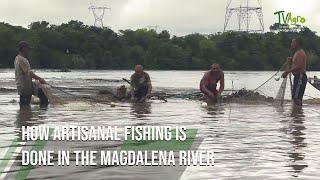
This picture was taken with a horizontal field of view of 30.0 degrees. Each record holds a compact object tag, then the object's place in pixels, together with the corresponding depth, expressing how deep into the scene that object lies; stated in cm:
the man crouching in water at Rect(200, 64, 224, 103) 2125
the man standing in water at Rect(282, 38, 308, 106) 1945
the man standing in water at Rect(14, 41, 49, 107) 1769
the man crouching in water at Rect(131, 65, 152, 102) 2172
